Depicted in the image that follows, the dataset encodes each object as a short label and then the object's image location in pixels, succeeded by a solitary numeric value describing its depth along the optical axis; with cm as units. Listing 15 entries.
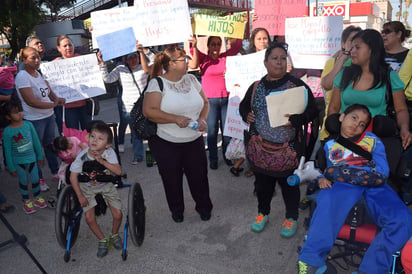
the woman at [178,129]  313
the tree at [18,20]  2139
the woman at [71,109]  457
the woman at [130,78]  508
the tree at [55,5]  2974
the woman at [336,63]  319
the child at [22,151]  375
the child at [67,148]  353
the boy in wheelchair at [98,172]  286
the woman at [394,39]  441
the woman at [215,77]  466
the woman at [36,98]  407
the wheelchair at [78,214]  286
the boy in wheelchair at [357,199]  224
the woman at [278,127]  292
